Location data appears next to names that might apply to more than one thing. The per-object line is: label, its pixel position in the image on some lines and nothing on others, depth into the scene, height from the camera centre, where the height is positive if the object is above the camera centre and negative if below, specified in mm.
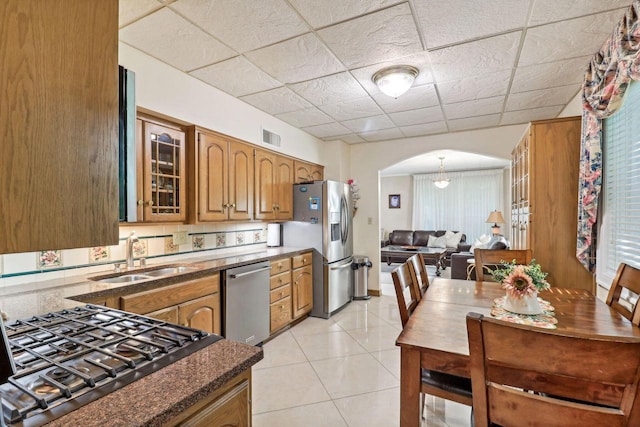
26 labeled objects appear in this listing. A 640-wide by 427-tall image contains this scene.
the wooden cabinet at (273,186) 3383 +330
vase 1549 -471
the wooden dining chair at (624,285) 1572 -396
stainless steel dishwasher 2551 -795
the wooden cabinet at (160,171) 2225 +339
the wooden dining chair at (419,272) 2006 -417
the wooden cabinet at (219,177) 2621 +347
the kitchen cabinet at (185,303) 1854 -599
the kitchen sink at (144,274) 2047 -435
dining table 1246 -541
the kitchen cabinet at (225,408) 715 -493
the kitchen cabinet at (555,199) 2469 +109
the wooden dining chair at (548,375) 733 -426
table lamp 6270 -112
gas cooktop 640 -383
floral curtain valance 1579 +717
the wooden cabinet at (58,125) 529 +176
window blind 1914 +140
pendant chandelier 7316 +995
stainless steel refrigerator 3811 -272
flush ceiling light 2455 +1107
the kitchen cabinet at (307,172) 4141 +616
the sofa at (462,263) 4656 -780
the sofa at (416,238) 7612 -655
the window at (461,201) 7988 +311
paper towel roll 3955 -272
